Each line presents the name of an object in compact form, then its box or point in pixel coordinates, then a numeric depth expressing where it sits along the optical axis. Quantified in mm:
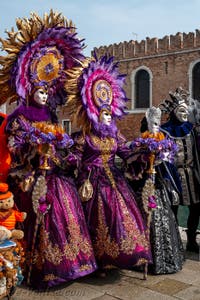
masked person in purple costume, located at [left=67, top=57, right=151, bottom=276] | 3830
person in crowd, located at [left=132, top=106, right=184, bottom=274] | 4066
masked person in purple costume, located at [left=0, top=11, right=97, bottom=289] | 3568
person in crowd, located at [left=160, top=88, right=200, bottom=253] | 4844
